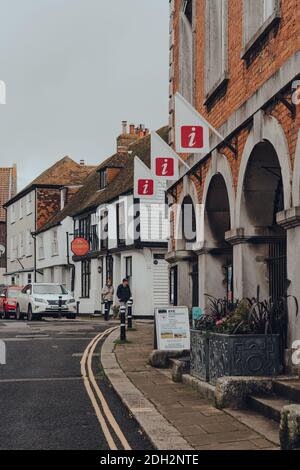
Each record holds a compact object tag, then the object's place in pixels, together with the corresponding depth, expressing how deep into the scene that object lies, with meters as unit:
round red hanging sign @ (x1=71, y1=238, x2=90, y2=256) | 39.56
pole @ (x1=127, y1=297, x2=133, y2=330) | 22.29
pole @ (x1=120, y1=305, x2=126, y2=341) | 17.42
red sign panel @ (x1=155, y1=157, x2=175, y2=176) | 15.08
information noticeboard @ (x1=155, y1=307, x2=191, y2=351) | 12.36
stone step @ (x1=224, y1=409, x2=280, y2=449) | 6.70
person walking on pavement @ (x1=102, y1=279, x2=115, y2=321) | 31.31
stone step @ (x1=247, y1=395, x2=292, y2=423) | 7.29
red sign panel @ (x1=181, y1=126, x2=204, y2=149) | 11.96
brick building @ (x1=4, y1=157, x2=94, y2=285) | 53.47
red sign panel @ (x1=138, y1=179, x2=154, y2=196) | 16.44
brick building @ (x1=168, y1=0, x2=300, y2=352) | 8.73
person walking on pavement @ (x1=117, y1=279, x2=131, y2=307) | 25.83
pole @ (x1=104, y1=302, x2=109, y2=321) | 30.92
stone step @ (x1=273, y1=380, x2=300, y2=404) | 7.52
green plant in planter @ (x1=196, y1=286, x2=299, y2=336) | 8.76
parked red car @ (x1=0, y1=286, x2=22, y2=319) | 31.95
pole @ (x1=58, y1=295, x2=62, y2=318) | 29.05
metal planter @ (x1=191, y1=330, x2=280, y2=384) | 8.51
